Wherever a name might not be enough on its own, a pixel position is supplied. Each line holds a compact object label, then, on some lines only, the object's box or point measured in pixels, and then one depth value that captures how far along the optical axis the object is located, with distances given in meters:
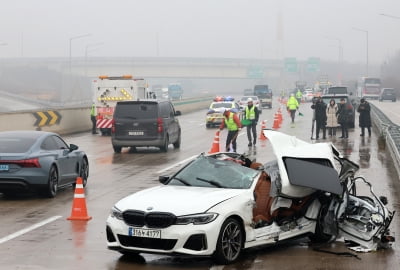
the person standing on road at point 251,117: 29.61
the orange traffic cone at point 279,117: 44.46
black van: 27.00
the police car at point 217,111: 43.75
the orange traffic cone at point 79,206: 13.34
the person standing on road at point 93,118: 38.97
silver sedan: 15.34
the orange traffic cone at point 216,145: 25.89
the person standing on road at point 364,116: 33.12
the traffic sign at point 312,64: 154.62
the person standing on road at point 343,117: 32.50
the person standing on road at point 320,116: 33.22
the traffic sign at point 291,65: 152.38
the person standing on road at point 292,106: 44.62
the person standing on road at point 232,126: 25.94
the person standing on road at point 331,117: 33.88
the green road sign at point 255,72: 143.88
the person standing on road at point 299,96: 75.06
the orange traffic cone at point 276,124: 41.04
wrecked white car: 9.41
